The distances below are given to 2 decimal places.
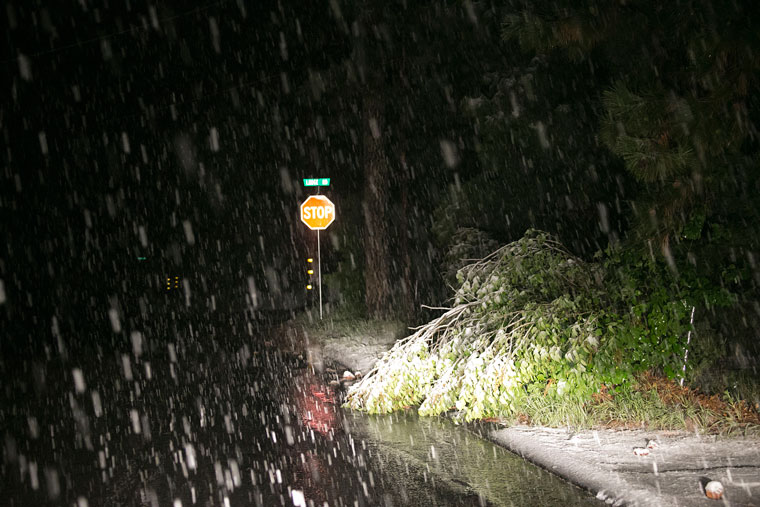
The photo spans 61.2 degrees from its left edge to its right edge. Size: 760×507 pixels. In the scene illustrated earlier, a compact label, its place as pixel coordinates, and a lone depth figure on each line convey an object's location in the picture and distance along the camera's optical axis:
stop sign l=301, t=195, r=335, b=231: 16.00
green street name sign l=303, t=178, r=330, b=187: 15.15
